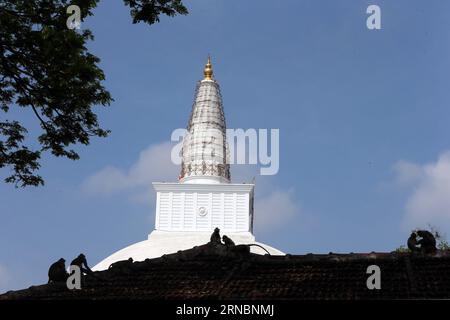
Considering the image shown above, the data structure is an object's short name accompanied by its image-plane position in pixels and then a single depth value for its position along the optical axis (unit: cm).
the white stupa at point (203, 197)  4097
